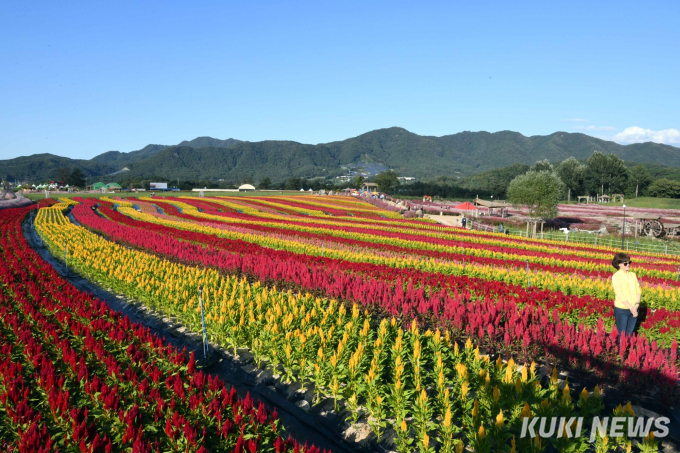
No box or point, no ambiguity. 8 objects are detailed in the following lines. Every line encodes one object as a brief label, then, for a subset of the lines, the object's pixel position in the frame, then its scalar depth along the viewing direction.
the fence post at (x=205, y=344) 7.94
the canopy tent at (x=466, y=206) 45.32
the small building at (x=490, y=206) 52.99
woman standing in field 7.09
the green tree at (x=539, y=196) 41.16
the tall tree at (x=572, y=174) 87.94
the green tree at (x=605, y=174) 87.12
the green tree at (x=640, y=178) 88.50
